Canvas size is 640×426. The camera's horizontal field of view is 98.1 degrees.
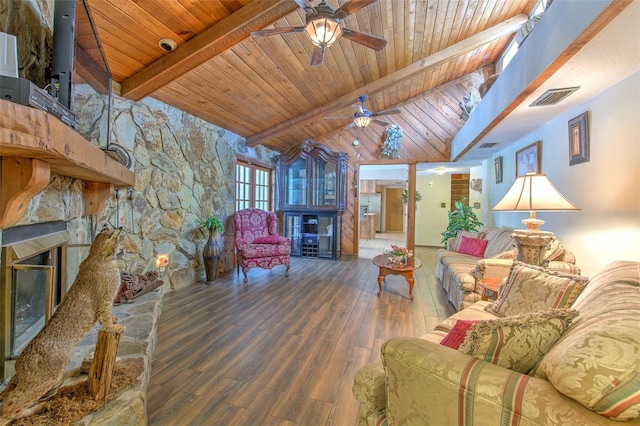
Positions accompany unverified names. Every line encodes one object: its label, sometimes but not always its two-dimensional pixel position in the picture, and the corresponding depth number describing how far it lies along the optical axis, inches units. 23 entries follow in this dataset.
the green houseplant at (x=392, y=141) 228.7
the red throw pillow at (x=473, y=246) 159.3
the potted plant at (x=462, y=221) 217.9
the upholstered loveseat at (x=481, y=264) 100.0
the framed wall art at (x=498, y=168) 181.2
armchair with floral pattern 163.3
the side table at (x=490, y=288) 86.9
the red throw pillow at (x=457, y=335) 45.7
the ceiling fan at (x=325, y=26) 77.0
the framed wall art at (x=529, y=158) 127.9
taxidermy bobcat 44.2
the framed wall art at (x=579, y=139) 93.9
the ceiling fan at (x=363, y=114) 162.1
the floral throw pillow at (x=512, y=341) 36.3
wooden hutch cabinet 231.1
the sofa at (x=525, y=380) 26.3
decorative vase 152.9
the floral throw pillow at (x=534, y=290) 60.2
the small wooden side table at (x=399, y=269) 131.3
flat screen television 58.9
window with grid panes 203.9
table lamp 78.3
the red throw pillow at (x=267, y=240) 175.0
